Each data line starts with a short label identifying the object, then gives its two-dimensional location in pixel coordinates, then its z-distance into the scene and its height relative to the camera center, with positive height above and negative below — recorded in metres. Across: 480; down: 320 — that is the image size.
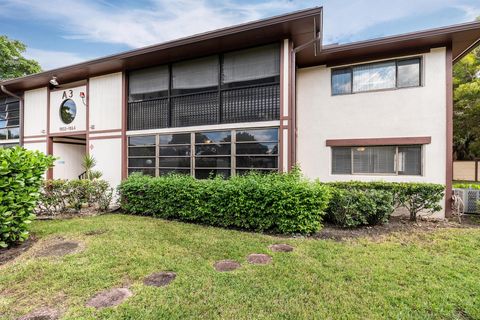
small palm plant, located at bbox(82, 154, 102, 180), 9.27 -0.52
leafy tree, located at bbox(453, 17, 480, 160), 12.44 +3.62
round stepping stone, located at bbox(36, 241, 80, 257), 4.30 -1.79
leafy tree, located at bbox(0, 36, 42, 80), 17.61 +7.82
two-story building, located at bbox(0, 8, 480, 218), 6.89 +1.99
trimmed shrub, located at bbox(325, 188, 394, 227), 5.92 -1.19
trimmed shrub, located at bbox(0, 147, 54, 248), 4.34 -0.61
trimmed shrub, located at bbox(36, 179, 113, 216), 7.58 -1.25
